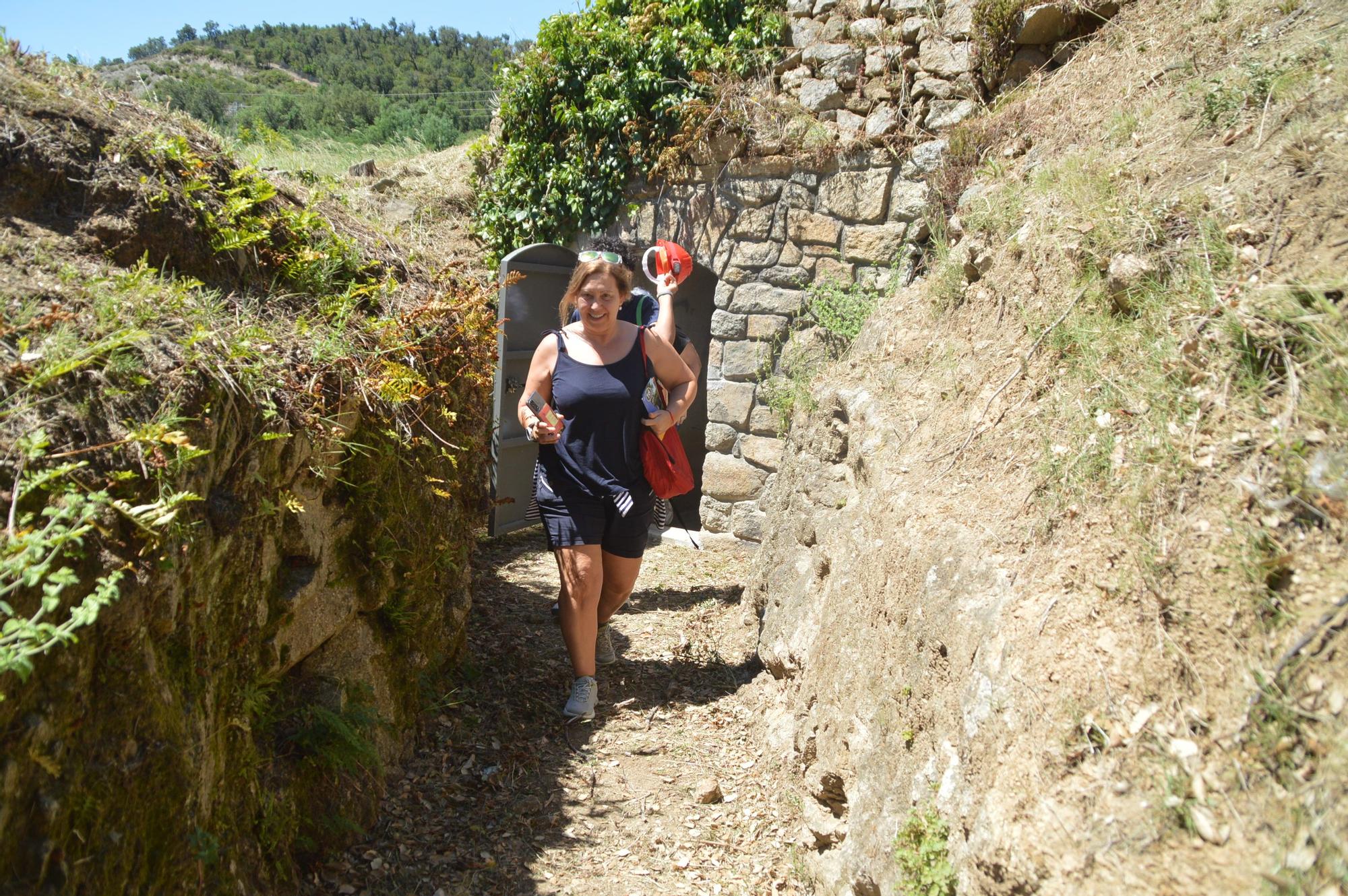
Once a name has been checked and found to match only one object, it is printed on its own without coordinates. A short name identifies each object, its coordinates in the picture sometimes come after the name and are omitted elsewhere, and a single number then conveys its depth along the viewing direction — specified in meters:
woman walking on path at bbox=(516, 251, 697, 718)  3.67
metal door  5.98
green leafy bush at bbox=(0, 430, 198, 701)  1.46
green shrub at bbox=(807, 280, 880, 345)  5.75
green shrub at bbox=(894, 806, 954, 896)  1.96
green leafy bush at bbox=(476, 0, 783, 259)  6.34
